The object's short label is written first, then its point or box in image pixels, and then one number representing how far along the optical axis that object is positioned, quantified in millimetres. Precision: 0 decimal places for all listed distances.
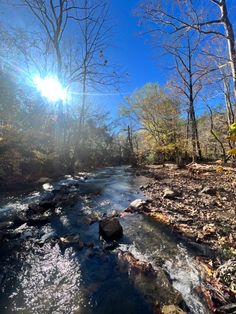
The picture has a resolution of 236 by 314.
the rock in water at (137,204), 5235
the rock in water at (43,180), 9502
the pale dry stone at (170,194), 5862
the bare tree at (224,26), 4386
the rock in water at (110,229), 3778
